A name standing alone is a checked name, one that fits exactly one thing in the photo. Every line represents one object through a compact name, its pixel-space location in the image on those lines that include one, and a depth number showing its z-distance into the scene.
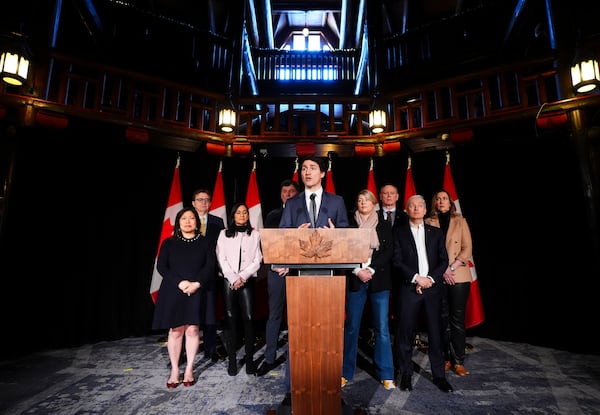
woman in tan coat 2.91
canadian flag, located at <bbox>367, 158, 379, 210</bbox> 4.40
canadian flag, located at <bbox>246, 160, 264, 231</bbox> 4.17
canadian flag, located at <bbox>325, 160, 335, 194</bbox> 4.33
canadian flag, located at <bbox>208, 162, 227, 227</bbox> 4.18
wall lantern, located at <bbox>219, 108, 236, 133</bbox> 4.17
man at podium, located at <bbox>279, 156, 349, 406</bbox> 1.92
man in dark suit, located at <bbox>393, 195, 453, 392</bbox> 2.40
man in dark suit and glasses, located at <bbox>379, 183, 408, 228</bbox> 2.94
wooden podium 1.49
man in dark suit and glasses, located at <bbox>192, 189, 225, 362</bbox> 2.76
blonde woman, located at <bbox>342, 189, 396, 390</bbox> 2.45
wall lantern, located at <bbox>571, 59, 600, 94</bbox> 3.09
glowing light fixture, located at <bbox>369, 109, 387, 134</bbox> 4.20
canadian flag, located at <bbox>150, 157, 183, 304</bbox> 3.74
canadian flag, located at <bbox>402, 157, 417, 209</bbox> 4.23
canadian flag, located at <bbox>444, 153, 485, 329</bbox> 3.62
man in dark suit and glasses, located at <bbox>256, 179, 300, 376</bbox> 2.84
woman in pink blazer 2.78
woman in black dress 2.48
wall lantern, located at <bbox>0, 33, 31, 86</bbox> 3.09
